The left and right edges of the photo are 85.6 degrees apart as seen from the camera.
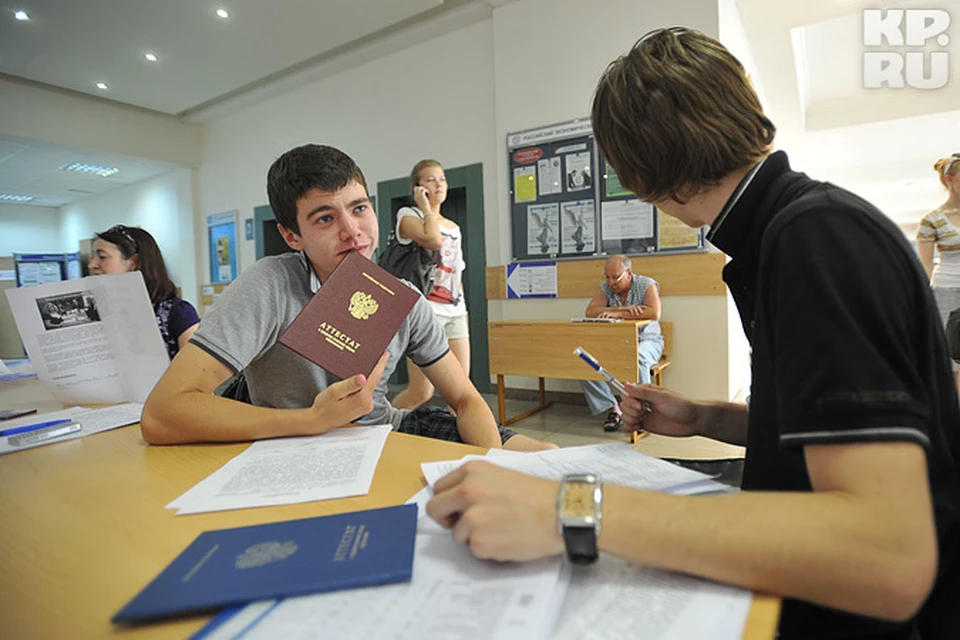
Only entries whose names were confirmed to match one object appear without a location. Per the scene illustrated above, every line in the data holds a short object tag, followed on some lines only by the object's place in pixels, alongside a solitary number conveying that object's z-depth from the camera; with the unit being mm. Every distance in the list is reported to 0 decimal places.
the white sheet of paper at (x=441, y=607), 388
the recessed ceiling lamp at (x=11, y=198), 8922
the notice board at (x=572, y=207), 3631
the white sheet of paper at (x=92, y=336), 1248
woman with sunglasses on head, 2027
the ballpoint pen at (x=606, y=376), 886
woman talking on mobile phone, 2768
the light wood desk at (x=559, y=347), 3010
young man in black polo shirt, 416
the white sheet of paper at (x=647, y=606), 382
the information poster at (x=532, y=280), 4027
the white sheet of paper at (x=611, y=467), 651
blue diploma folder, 429
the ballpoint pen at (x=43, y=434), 964
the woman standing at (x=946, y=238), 3061
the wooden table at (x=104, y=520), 438
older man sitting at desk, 3332
